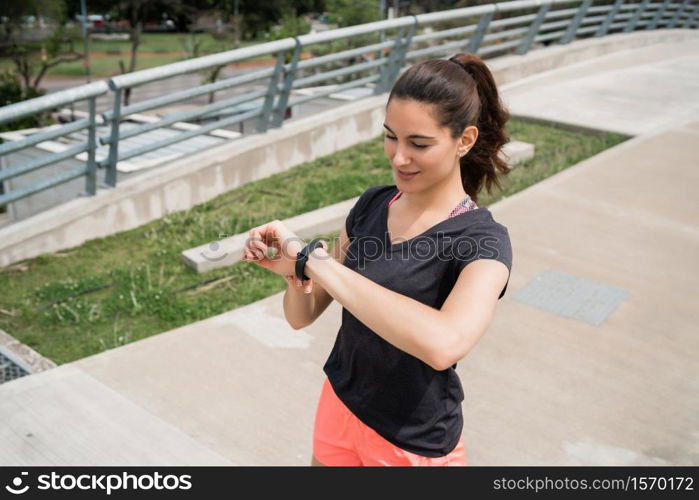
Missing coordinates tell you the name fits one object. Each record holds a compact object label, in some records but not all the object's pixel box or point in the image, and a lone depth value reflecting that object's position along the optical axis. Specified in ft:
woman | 5.25
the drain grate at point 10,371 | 13.07
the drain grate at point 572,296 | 15.26
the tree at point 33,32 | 101.91
